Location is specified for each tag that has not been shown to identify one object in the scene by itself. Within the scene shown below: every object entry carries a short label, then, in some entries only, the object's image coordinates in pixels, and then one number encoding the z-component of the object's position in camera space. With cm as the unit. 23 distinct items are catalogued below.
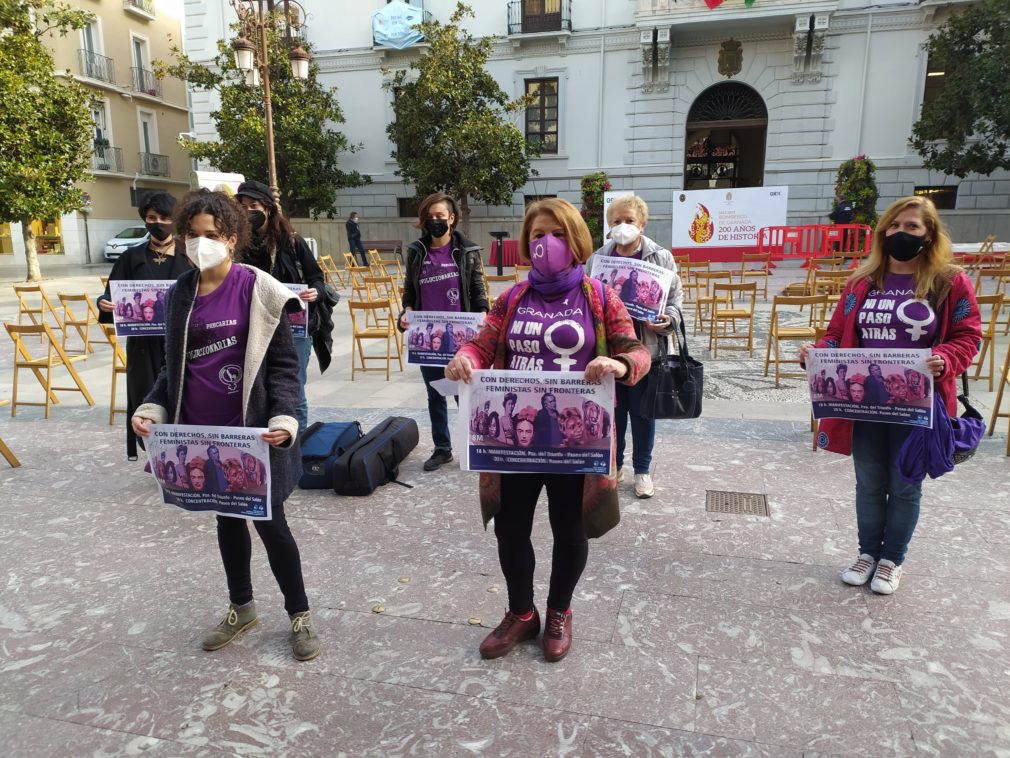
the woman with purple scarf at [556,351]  228
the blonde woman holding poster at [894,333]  268
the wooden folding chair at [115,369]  575
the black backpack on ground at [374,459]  409
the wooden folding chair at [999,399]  470
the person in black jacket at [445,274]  432
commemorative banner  1686
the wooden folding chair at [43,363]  585
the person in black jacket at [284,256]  386
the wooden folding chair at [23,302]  811
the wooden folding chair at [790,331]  609
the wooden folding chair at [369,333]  720
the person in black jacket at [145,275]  402
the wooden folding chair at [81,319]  760
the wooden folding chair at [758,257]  1072
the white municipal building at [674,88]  1894
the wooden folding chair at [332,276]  1477
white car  2442
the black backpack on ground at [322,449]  421
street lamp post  1281
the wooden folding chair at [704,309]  884
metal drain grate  381
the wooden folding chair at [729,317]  763
